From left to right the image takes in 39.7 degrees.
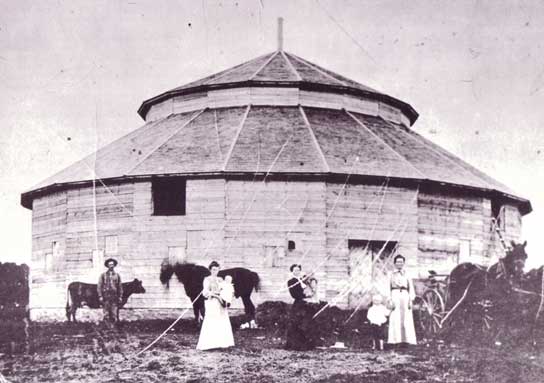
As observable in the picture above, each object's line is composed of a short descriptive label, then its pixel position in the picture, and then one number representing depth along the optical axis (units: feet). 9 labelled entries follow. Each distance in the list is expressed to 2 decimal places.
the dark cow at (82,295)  72.79
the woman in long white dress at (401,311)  52.80
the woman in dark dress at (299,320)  49.93
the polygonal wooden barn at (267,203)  76.18
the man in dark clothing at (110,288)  64.85
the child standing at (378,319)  50.96
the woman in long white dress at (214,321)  49.42
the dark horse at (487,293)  52.75
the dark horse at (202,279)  67.36
